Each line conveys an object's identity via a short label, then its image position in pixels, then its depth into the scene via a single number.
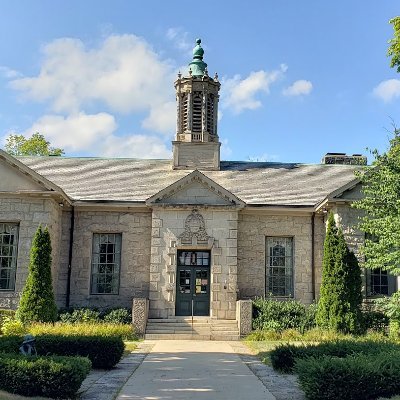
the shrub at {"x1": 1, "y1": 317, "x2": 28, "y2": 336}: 17.28
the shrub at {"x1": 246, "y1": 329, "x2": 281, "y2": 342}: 19.02
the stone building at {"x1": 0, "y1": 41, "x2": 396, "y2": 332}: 20.64
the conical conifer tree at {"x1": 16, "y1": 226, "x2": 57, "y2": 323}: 18.69
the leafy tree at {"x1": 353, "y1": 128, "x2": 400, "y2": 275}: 16.25
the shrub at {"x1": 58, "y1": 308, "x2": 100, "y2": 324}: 19.78
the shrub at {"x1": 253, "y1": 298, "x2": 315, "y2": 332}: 19.98
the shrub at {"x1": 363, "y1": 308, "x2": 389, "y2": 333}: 19.69
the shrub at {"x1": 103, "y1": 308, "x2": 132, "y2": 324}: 20.00
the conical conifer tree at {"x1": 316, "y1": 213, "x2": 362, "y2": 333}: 18.86
